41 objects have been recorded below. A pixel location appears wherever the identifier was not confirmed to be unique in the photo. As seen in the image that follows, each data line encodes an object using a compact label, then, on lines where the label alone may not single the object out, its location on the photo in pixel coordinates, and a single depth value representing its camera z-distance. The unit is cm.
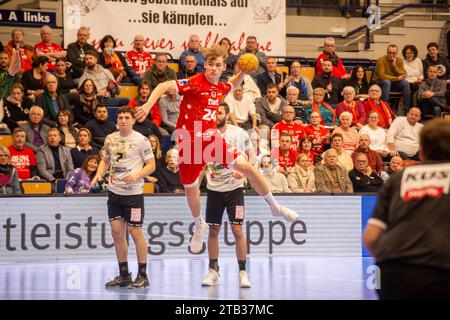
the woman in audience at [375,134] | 1677
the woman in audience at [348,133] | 1634
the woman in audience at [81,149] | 1484
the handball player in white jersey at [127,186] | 1078
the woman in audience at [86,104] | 1580
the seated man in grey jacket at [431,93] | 1853
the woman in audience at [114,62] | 1709
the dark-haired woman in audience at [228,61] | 1753
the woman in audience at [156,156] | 1500
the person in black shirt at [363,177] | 1540
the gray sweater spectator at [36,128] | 1499
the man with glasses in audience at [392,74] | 1870
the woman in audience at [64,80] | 1641
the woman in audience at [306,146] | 1565
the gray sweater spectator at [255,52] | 1772
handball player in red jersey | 1052
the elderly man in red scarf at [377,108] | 1759
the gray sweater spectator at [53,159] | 1464
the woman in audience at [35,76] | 1612
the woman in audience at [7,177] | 1407
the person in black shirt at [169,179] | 1504
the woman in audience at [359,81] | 1856
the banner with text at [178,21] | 1755
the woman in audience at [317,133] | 1636
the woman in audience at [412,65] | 1920
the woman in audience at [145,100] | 1611
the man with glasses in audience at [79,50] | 1678
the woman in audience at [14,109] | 1552
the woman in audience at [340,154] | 1581
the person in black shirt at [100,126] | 1549
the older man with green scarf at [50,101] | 1563
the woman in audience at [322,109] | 1727
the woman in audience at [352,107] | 1736
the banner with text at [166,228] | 1391
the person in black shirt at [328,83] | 1825
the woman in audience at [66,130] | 1523
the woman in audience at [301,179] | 1523
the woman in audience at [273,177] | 1514
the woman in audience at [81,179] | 1419
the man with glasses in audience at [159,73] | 1672
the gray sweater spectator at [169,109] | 1645
